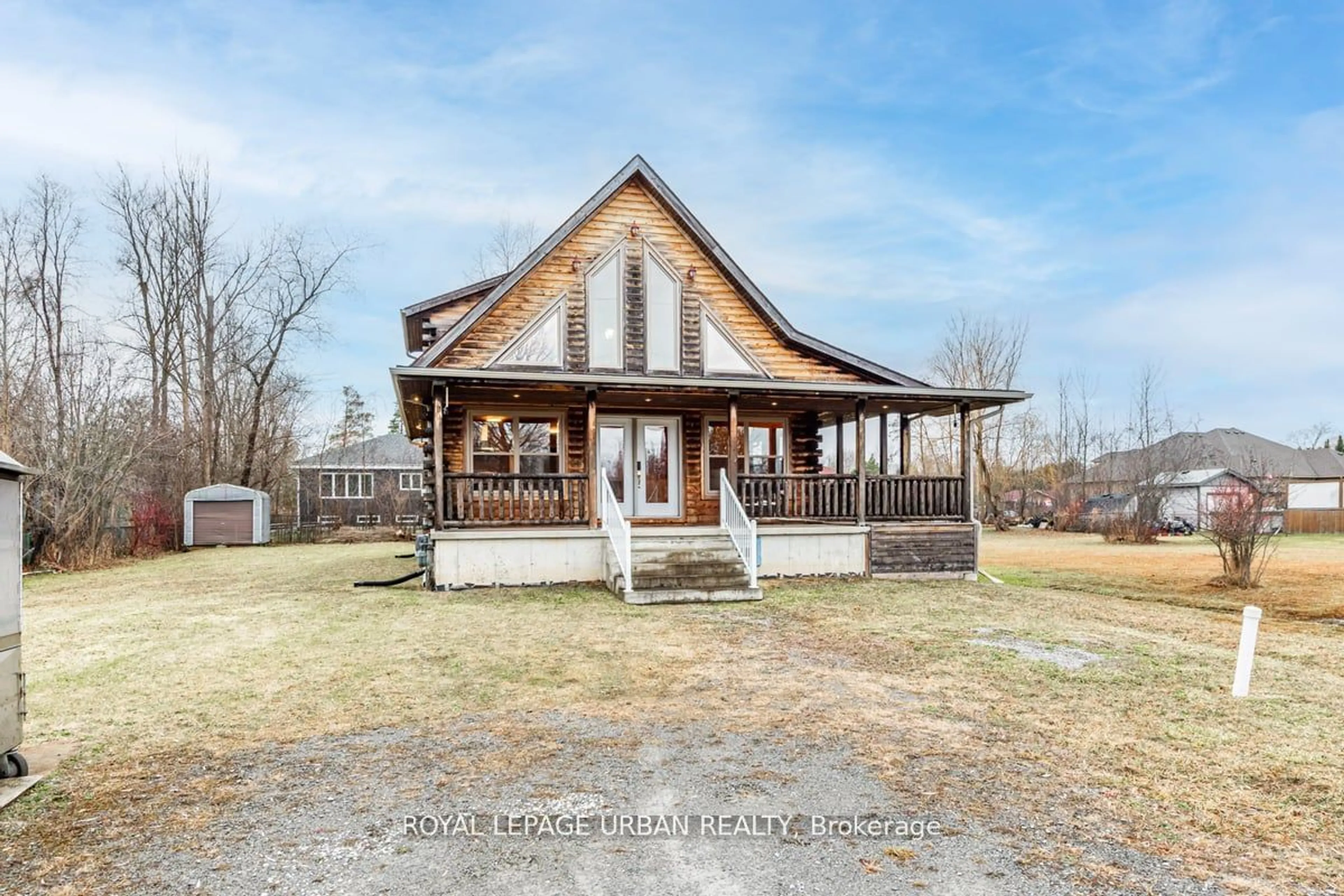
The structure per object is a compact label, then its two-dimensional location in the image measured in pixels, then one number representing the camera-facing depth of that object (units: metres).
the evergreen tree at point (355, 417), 45.59
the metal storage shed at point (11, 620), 4.02
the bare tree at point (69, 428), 17.58
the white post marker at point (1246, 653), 5.78
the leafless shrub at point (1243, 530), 13.68
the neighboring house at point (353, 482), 35.75
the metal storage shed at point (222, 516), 24.91
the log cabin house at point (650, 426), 12.13
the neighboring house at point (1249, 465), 35.16
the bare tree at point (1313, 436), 47.94
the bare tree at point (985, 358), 38.75
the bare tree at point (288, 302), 32.03
